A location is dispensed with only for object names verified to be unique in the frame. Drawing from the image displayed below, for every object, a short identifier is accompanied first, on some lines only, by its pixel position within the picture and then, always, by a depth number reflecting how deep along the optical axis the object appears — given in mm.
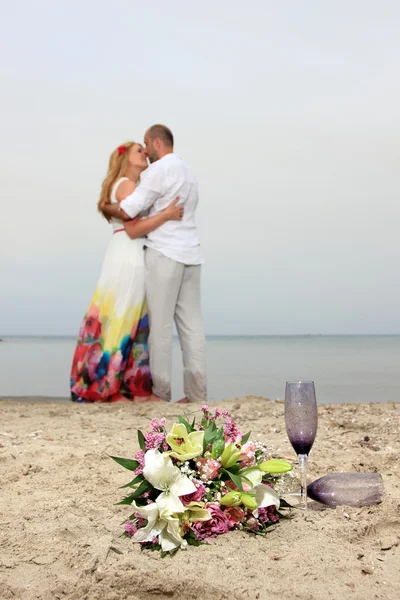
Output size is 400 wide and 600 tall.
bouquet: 1974
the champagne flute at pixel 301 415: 2289
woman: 5836
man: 5773
